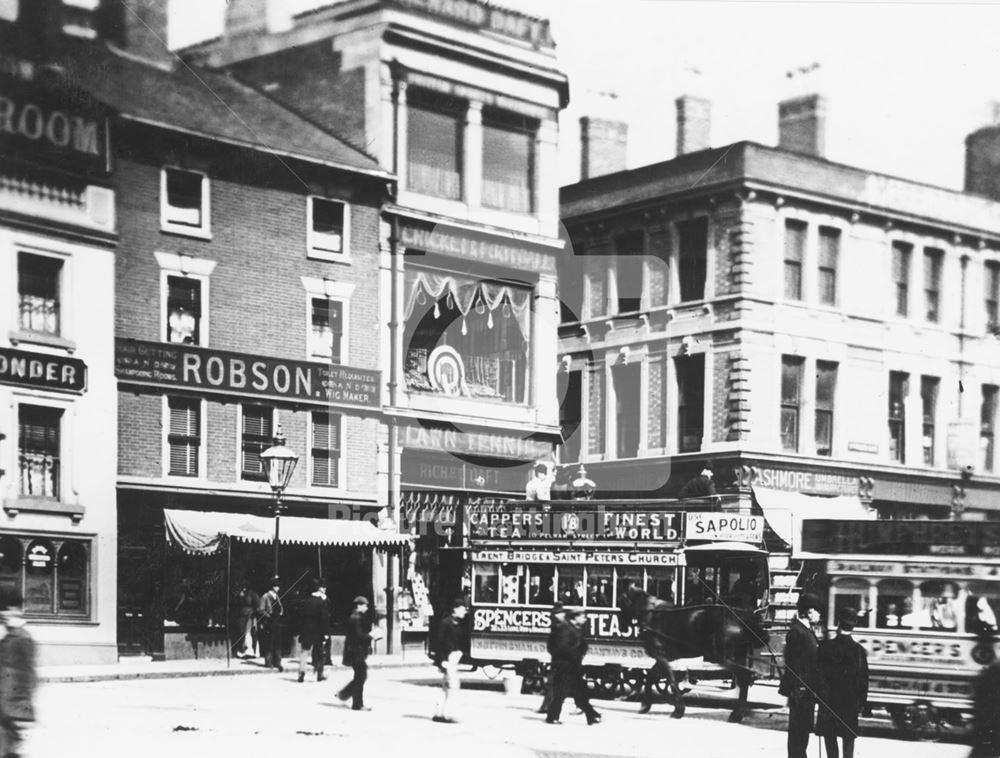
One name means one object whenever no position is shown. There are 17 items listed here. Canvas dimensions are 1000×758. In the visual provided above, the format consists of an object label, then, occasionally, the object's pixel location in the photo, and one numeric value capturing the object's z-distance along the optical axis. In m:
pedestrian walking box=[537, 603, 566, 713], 17.42
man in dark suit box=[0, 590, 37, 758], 10.77
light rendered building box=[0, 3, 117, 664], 15.44
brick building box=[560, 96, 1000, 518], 31.47
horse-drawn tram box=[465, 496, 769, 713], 19.39
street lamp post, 17.02
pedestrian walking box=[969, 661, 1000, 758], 12.09
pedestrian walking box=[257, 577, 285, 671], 18.42
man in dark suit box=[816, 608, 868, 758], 13.56
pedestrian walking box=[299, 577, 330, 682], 18.11
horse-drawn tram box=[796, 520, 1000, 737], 17.61
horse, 19.12
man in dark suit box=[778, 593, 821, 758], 13.56
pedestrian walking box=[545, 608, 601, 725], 17.10
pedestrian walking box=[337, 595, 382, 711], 16.66
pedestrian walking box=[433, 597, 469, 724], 16.67
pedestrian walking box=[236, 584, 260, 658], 18.23
